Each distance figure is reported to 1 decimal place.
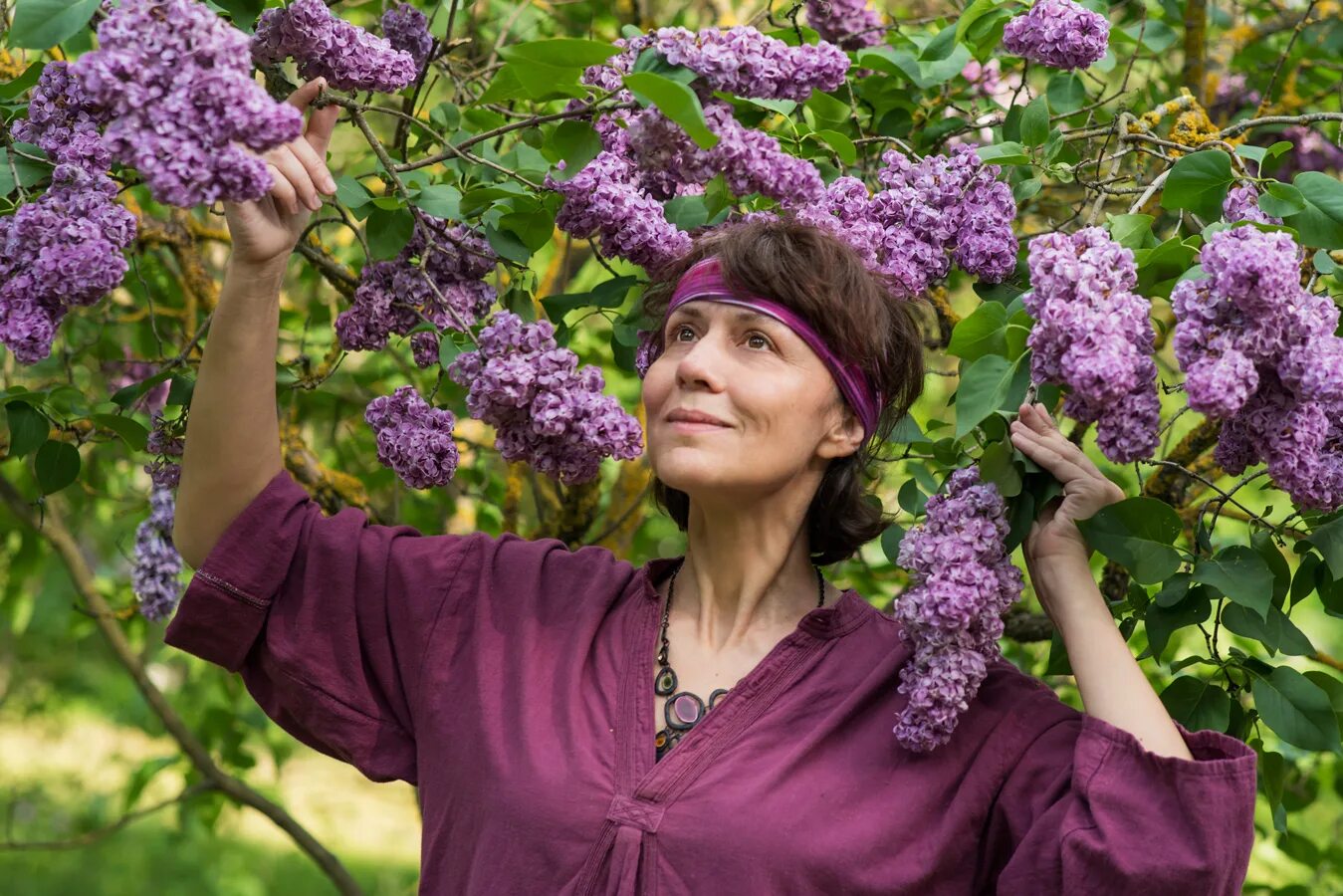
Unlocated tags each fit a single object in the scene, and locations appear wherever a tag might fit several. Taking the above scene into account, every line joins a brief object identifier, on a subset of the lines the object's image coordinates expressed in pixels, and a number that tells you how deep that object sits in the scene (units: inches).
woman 85.6
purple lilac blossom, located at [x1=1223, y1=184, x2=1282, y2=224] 86.1
